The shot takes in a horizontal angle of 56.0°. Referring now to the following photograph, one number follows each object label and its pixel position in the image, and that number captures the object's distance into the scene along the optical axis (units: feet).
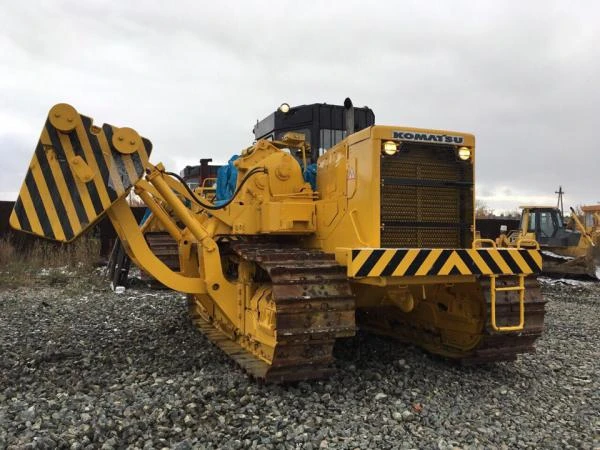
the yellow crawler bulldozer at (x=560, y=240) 49.78
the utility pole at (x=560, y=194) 139.70
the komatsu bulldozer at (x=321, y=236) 15.05
